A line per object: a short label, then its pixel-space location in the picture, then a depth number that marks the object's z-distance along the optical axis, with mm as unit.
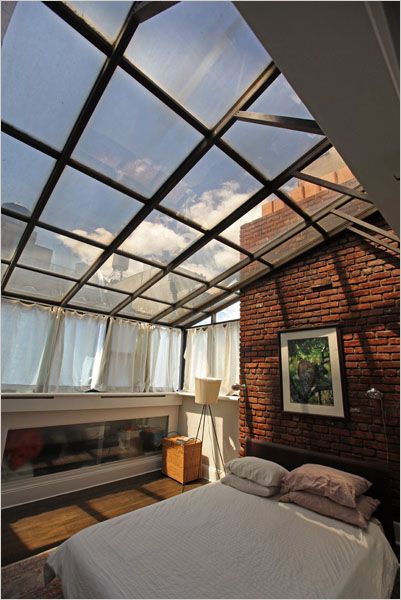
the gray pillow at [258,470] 2770
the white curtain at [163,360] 5145
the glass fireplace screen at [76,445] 3529
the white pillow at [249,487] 2719
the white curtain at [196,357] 5043
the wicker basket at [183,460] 4164
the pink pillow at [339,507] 2253
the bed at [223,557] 1508
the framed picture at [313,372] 3152
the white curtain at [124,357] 4566
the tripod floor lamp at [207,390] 4000
